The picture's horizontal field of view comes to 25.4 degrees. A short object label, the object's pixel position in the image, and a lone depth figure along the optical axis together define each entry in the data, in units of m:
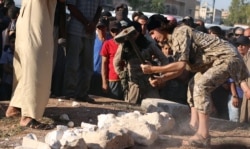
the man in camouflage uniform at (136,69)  8.61
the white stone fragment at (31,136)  5.64
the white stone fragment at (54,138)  5.32
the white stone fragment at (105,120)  6.46
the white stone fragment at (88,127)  6.16
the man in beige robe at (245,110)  9.12
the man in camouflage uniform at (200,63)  6.30
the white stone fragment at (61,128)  5.98
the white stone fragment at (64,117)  7.04
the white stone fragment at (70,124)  6.82
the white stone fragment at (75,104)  7.90
